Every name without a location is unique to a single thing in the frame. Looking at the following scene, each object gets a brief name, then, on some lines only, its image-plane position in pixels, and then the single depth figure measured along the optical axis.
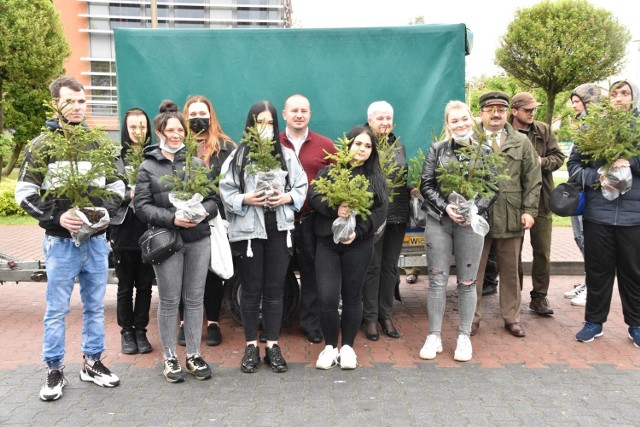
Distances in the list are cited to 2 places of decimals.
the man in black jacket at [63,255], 3.92
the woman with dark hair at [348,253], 4.55
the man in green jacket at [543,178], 5.87
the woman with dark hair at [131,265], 4.92
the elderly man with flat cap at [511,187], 5.39
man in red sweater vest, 4.87
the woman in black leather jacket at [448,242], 4.87
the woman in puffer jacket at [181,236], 4.20
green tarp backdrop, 5.75
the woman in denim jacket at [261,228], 4.49
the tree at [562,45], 21.02
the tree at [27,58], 18.53
